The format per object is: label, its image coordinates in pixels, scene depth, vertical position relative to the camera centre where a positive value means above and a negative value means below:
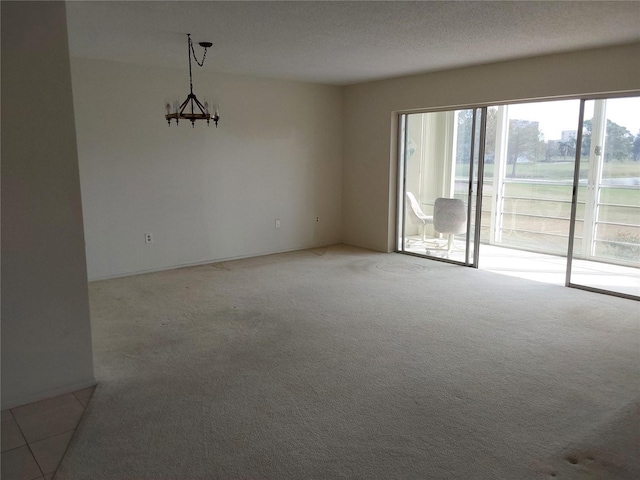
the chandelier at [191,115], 4.26 +0.50
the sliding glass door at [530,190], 4.88 -0.27
